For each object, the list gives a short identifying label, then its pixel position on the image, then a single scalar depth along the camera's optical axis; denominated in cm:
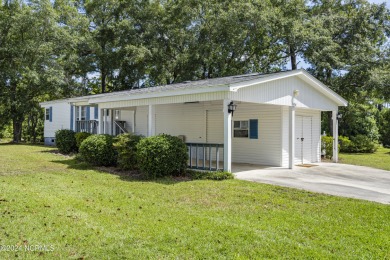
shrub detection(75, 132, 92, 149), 1561
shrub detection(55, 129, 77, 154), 1653
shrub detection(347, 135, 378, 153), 2155
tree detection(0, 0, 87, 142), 2319
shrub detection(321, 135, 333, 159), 1623
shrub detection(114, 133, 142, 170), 1059
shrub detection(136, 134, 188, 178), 924
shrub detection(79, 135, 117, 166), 1157
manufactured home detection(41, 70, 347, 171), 986
